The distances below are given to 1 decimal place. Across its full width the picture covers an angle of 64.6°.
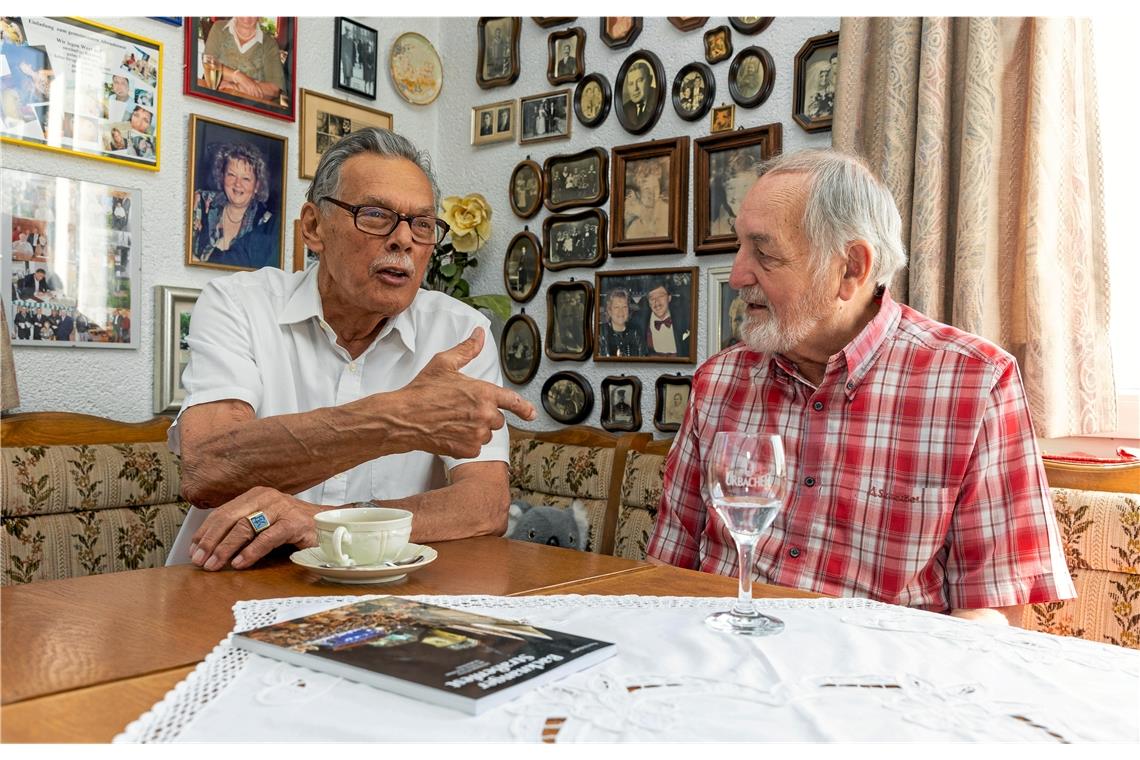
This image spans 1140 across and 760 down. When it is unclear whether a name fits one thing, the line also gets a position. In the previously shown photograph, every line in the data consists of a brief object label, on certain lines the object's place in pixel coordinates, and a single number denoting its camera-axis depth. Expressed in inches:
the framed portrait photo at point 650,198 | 125.3
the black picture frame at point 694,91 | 123.0
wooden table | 31.1
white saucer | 48.9
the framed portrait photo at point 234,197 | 123.2
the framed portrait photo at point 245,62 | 123.3
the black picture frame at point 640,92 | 127.7
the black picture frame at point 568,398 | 135.4
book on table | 31.5
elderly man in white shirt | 62.4
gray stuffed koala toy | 115.0
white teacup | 50.3
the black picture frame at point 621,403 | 129.8
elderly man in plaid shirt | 63.5
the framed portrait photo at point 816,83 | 111.6
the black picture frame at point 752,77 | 117.3
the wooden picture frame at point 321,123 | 137.6
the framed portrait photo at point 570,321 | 135.5
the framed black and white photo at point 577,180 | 133.7
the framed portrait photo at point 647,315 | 125.4
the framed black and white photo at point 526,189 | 141.6
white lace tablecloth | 29.3
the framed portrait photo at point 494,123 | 146.1
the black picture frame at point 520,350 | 142.6
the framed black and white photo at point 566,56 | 137.2
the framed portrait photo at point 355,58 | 142.2
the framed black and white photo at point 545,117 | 139.2
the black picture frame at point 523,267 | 142.0
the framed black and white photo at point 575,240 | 134.3
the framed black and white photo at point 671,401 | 124.8
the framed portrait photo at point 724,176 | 117.8
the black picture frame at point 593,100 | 133.9
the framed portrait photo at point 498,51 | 145.6
